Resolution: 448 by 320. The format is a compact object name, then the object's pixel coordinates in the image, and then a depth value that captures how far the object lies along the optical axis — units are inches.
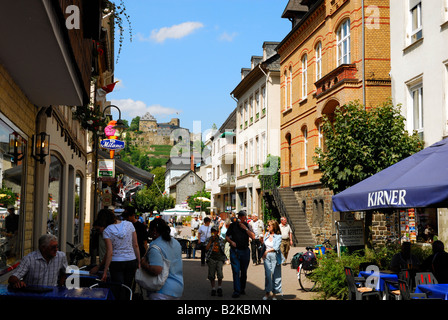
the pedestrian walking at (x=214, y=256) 487.2
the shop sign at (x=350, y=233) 543.8
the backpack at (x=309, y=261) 494.3
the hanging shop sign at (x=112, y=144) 797.9
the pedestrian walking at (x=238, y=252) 467.2
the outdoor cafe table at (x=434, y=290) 283.4
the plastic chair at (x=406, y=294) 296.7
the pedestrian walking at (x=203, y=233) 704.4
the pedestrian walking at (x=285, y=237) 697.0
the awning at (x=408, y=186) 274.8
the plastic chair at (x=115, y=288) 275.1
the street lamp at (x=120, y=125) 872.1
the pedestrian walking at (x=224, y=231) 732.0
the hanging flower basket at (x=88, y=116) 596.3
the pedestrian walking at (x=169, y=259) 245.9
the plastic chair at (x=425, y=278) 333.1
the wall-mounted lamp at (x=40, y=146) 388.2
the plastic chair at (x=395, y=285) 330.6
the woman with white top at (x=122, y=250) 330.3
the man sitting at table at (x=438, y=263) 354.0
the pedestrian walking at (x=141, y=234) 453.9
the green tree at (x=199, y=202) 3003.9
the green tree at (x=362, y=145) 628.7
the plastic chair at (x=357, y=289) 347.3
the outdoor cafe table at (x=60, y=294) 189.3
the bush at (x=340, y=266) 434.3
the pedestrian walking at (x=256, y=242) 760.3
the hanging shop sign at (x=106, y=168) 874.8
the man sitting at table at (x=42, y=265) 240.2
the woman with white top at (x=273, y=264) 437.7
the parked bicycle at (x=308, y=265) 493.0
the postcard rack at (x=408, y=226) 728.3
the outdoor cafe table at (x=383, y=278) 357.6
